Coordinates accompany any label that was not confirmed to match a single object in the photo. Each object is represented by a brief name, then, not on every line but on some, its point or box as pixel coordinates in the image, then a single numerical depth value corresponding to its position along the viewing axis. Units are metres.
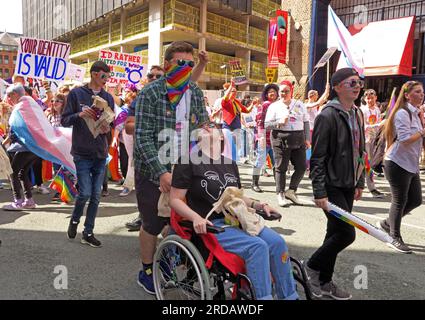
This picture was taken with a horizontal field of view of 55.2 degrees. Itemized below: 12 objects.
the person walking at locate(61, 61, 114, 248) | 4.38
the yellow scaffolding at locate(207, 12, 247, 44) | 28.94
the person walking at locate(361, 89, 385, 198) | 8.69
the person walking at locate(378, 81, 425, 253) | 4.47
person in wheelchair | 2.50
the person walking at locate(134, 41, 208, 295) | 3.12
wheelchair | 2.54
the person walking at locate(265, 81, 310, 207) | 6.68
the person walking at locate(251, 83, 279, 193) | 7.68
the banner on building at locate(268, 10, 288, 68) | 14.35
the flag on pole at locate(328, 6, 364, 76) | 6.21
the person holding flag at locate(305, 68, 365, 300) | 3.27
